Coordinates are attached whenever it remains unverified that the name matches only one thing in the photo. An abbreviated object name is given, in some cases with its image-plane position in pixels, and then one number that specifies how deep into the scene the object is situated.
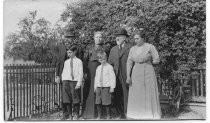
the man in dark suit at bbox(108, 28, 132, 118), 7.15
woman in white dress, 6.94
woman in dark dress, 7.24
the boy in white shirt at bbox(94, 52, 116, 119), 6.90
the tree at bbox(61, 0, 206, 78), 7.62
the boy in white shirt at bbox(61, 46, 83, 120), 7.10
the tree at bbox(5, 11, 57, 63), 7.75
